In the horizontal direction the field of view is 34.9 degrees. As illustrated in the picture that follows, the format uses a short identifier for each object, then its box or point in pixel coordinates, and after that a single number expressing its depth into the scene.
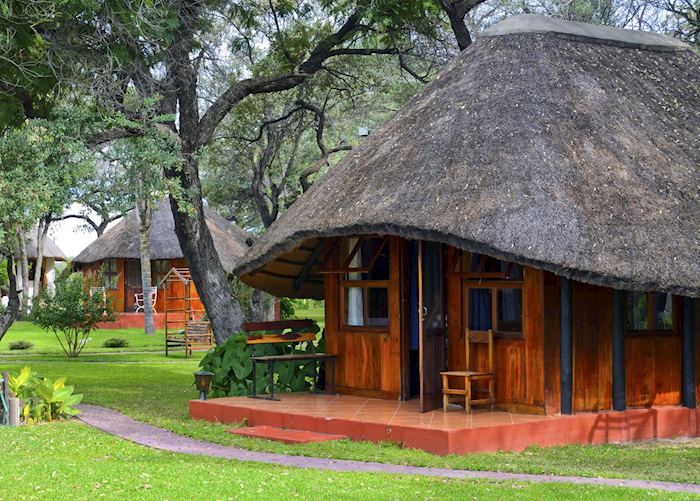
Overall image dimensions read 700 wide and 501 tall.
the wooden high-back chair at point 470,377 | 13.11
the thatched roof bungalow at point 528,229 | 12.21
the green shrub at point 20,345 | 31.11
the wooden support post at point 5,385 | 14.41
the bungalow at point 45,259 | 53.42
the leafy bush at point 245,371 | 16.19
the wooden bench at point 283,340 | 15.29
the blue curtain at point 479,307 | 13.87
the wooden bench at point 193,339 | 28.88
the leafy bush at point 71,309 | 27.78
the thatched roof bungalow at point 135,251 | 41.47
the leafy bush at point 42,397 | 14.96
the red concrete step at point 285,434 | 12.73
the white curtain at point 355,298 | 15.25
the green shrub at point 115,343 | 31.97
